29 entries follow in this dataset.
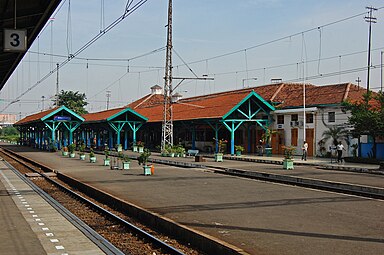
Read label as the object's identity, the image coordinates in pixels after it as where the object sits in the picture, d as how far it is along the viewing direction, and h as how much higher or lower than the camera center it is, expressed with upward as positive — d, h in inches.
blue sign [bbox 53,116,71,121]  1801.2 +69.7
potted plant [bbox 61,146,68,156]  1605.6 -43.0
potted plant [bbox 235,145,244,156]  1448.1 -25.7
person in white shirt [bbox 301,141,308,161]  1196.2 -23.7
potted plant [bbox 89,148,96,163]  1241.1 -49.2
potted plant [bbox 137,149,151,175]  840.9 -37.5
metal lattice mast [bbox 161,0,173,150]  1431.8 +159.0
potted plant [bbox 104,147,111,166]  1106.9 -51.3
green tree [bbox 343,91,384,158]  1070.4 +55.1
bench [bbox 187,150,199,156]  1496.3 -37.3
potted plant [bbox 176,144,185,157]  1475.1 -37.2
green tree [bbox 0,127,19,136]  6924.2 +80.0
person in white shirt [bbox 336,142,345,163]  1110.5 -20.9
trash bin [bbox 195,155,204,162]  1199.6 -46.2
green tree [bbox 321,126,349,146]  1278.4 +19.0
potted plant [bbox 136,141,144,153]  1835.8 -28.6
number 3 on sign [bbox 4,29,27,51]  459.8 +89.0
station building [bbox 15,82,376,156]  1374.3 +68.0
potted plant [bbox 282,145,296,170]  951.3 -38.0
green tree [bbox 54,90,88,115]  4050.7 +321.7
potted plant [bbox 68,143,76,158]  1497.0 -36.7
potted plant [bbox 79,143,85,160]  1383.5 -40.9
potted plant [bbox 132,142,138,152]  1845.5 -31.0
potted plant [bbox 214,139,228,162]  1226.6 -41.8
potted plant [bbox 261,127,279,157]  1467.8 +7.2
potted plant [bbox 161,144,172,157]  1474.4 -35.4
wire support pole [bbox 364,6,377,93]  1282.0 +309.1
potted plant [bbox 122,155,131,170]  980.6 -47.7
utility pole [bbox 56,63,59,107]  2127.2 +227.6
